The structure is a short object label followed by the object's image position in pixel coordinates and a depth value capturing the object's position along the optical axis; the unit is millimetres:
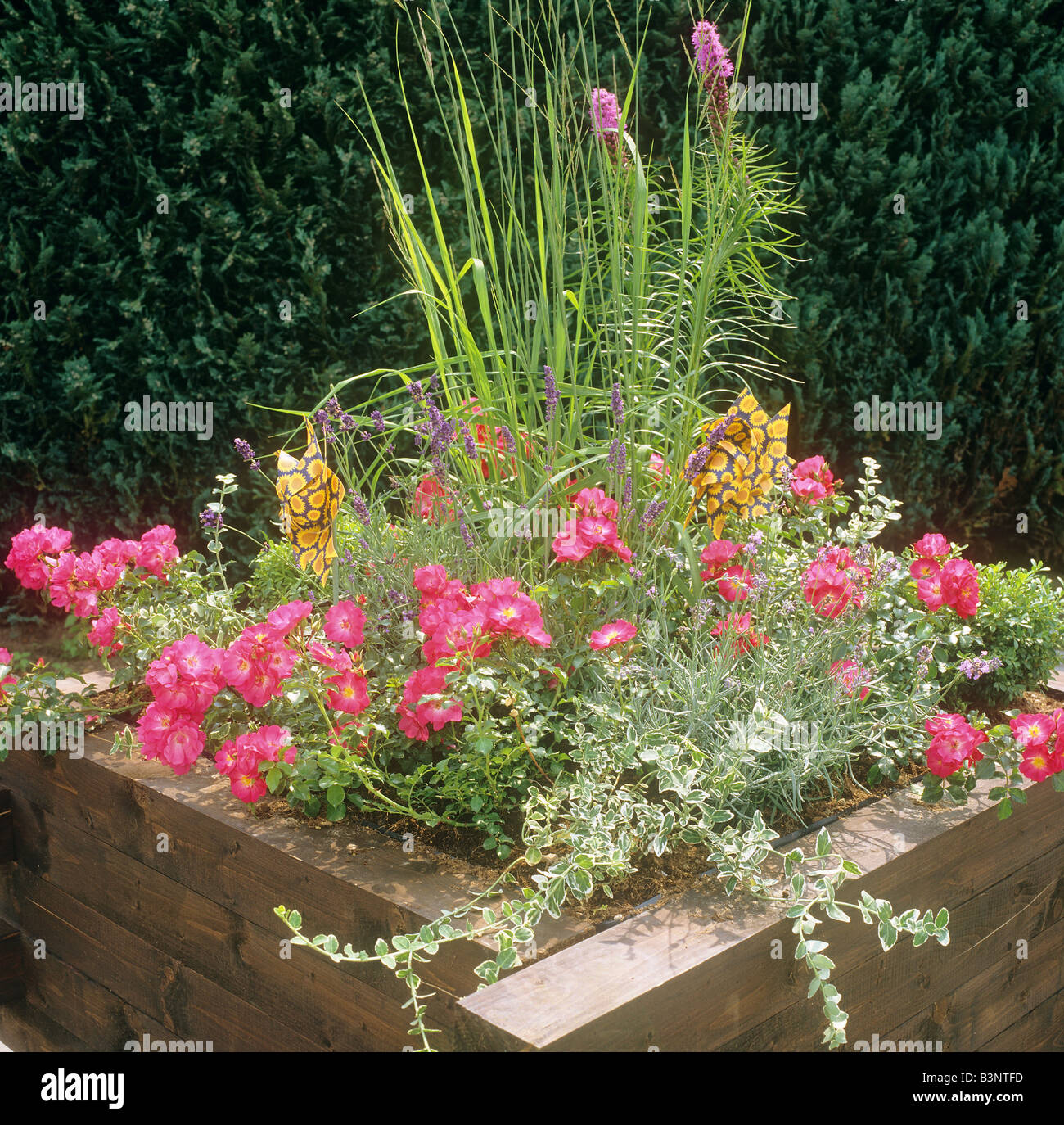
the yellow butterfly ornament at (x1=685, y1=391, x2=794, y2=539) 2404
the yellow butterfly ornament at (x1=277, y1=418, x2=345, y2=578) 2238
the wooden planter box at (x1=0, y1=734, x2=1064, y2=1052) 1432
